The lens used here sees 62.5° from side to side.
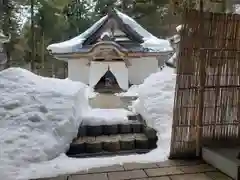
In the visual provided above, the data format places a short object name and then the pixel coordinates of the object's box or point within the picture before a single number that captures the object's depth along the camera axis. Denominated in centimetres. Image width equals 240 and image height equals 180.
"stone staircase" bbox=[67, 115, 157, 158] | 215
